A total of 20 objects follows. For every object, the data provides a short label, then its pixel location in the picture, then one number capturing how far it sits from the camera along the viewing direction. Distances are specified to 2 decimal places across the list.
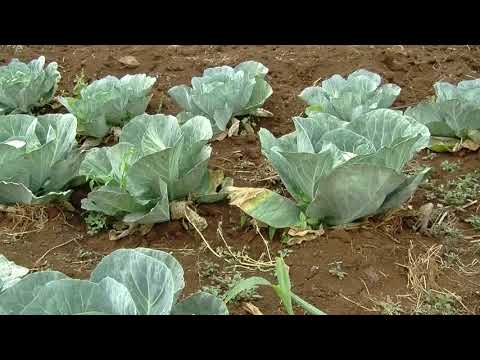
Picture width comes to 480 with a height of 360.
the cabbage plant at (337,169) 2.99
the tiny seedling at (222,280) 2.82
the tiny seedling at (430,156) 4.22
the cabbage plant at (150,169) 3.29
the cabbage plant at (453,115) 4.15
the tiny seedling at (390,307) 2.72
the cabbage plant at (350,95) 4.25
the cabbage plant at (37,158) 3.54
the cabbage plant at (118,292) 1.77
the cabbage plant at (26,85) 4.87
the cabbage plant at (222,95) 4.36
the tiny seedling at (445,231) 3.35
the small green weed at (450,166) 4.05
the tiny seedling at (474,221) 3.46
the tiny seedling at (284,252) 3.08
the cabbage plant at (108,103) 4.46
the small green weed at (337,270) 2.91
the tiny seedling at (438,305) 2.76
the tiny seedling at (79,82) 5.13
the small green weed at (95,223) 3.50
